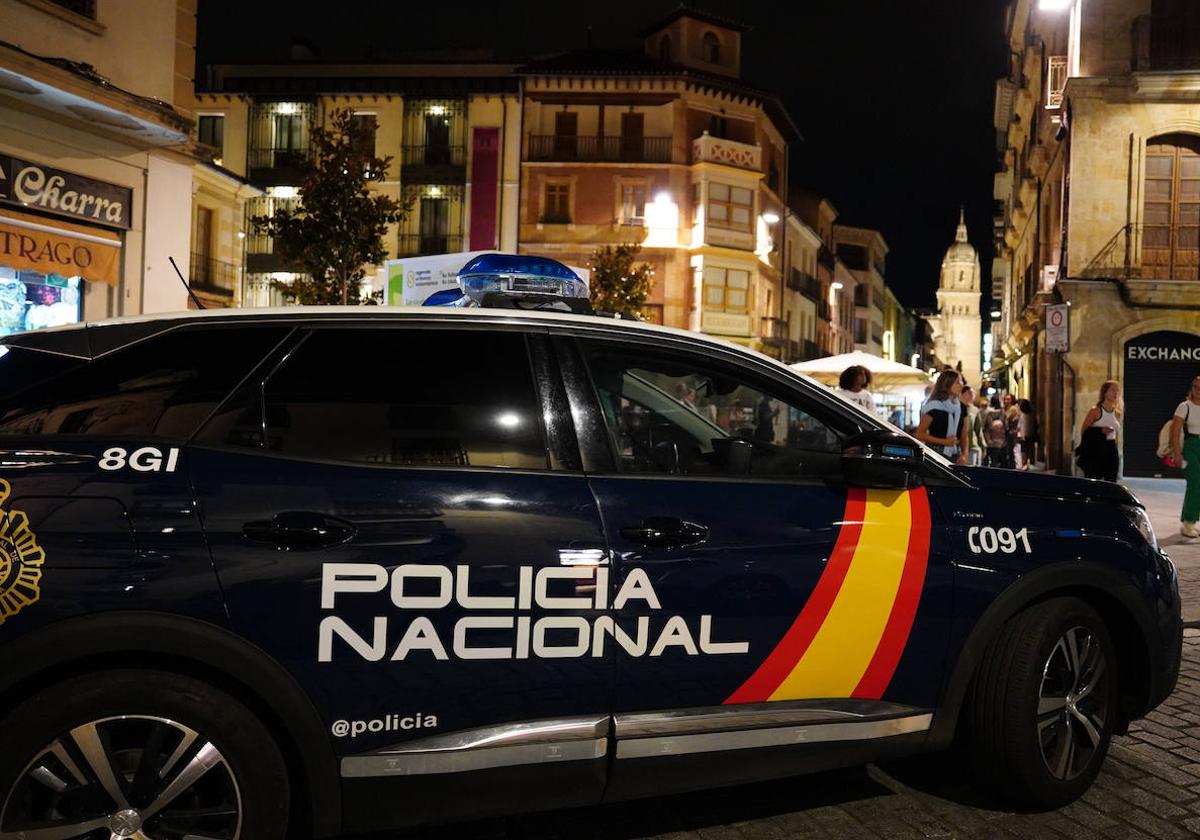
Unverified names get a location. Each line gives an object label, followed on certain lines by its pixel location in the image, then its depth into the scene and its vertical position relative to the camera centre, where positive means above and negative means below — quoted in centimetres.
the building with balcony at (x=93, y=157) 1092 +292
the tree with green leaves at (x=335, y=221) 2097 +394
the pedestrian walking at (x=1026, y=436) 2102 -1
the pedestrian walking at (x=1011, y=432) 1897 +6
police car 261 -47
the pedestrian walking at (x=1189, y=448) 1170 -8
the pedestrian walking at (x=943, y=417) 1068 +17
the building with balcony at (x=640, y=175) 4203 +1019
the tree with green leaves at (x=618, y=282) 3653 +502
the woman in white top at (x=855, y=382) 1060 +50
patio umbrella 1802 +105
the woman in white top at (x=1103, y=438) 1209 -1
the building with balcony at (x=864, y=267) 8025 +1315
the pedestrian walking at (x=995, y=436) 1795 -3
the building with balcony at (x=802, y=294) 5319 +741
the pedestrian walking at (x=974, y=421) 1160 +16
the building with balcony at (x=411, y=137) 4172 +1137
